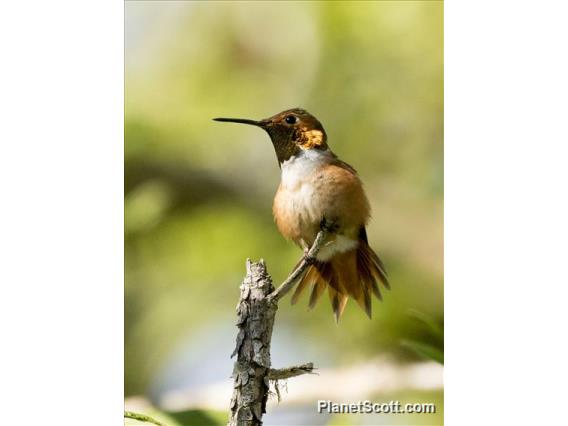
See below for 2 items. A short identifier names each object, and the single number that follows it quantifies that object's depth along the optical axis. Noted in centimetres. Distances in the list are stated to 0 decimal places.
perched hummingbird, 619
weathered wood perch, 530
